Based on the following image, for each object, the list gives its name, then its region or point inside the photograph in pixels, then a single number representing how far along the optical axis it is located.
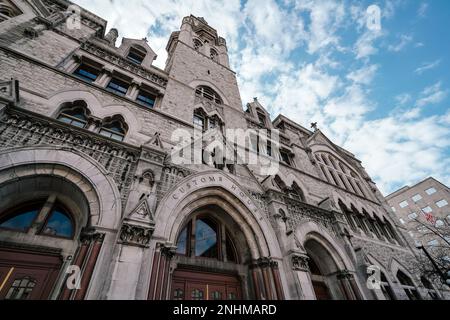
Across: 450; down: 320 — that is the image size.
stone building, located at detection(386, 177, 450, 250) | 36.09
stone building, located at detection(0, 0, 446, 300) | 3.97
